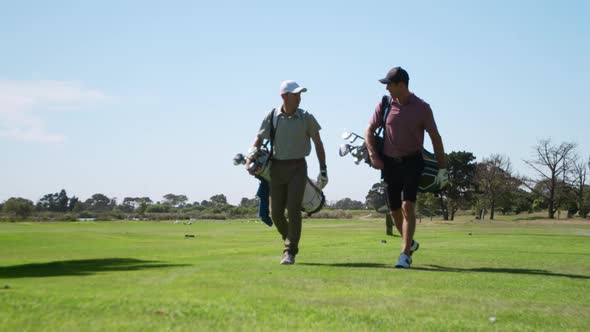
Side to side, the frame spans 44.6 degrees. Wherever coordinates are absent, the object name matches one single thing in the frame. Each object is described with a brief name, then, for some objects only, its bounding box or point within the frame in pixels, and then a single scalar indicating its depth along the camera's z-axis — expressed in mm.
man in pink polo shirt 8562
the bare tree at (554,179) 93125
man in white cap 9164
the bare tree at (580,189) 94250
